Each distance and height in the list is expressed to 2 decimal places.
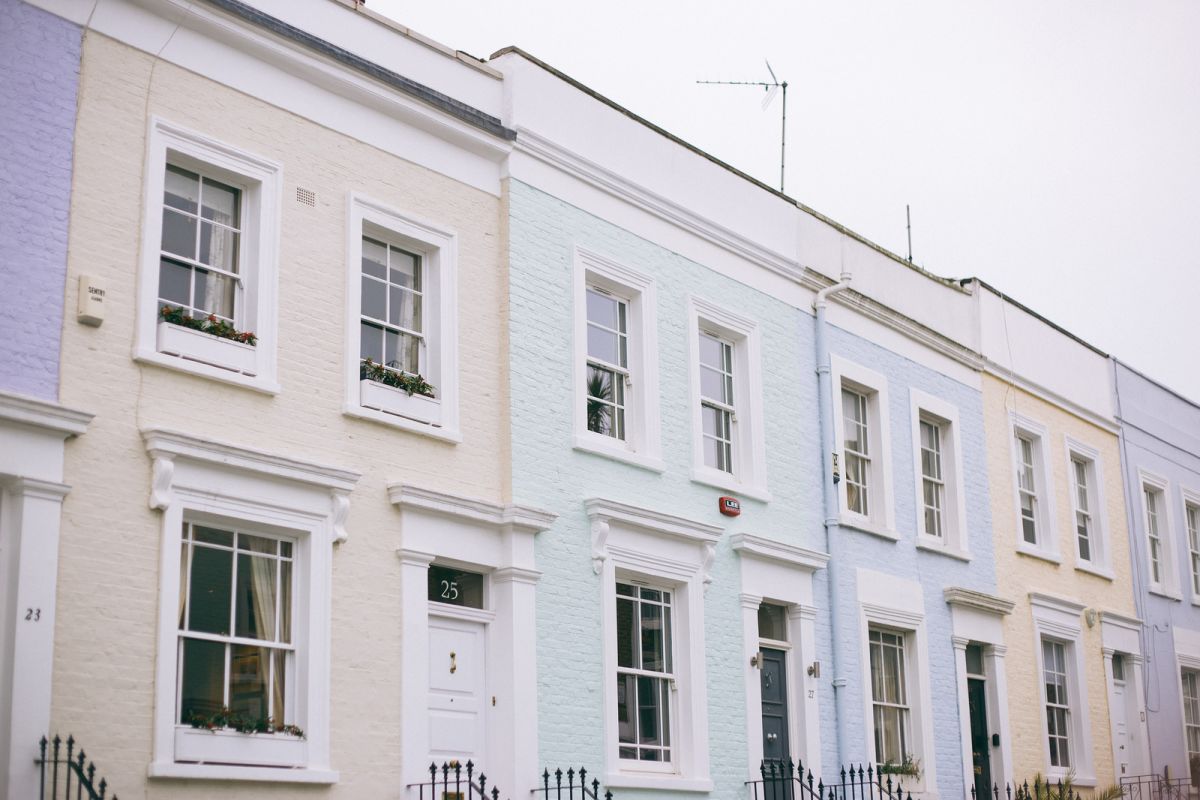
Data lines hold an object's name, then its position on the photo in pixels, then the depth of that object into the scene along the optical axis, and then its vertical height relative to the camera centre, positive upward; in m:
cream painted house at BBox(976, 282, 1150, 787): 21.34 +3.25
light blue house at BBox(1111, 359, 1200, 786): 23.98 +3.53
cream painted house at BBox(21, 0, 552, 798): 11.27 +2.98
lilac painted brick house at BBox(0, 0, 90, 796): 10.35 +3.05
